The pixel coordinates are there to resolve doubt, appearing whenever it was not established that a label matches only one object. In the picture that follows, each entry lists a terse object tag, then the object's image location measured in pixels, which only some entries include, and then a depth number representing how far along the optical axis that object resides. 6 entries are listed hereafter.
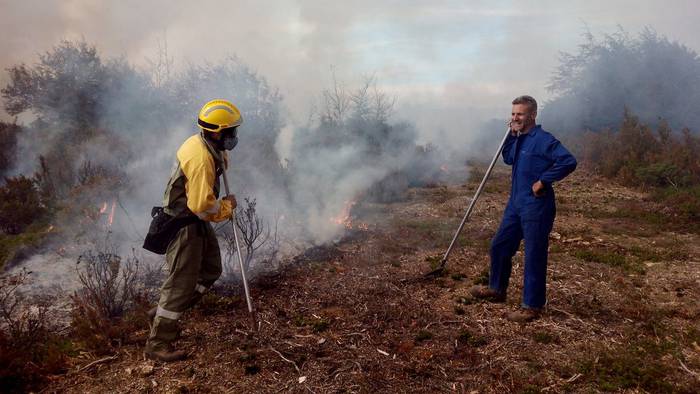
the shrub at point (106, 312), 3.84
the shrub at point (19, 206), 7.09
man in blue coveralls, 4.01
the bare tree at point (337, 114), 11.97
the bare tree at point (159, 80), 13.55
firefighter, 3.46
